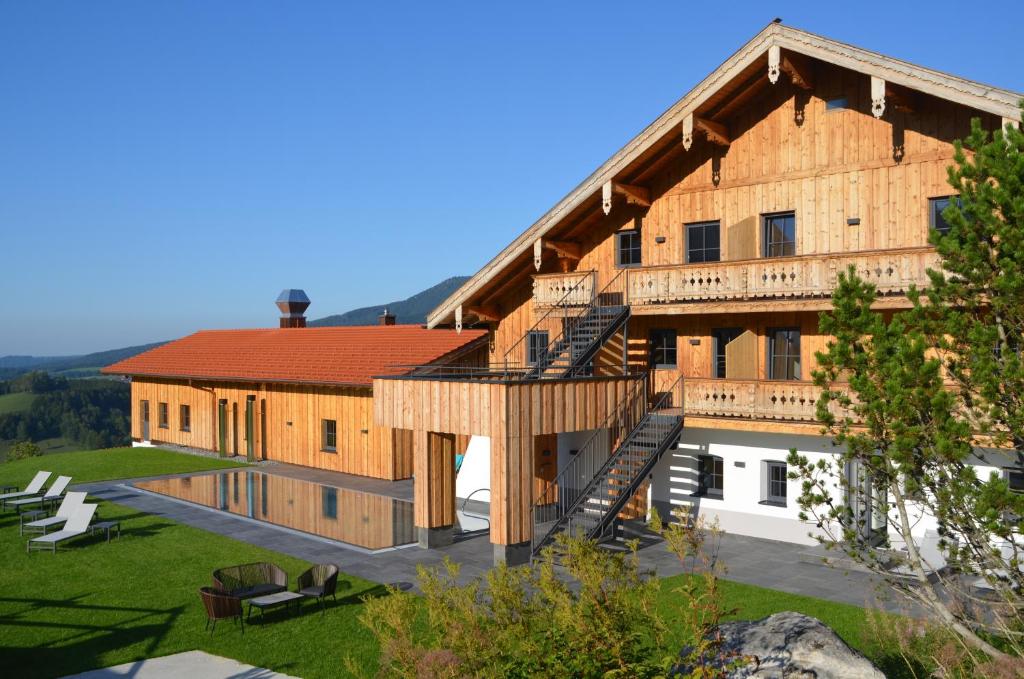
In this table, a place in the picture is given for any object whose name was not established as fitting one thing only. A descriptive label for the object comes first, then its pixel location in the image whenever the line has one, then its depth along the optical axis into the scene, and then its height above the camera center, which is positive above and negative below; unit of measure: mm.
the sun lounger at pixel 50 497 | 22875 -4025
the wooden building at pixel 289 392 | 29469 -2092
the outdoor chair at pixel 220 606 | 13188 -3941
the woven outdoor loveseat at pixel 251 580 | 14359 -3974
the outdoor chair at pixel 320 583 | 14359 -3962
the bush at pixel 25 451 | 45281 -5664
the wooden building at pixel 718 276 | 17938 +1213
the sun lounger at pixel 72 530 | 18828 -4103
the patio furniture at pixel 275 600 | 13805 -4073
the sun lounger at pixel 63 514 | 20172 -3989
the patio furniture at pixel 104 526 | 20241 -4265
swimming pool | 21016 -4592
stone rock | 9094 -3331
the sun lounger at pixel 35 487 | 23914 -3974
